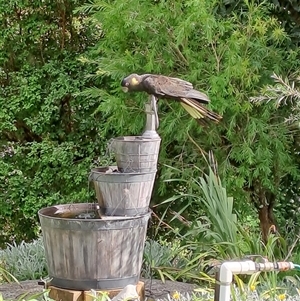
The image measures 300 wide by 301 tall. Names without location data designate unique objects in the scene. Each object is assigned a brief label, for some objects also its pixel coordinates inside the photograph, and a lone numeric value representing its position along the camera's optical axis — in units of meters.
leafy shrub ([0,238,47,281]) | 7.02
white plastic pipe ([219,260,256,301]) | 4.47
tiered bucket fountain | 5.35
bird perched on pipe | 5.61
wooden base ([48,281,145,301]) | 5.42
